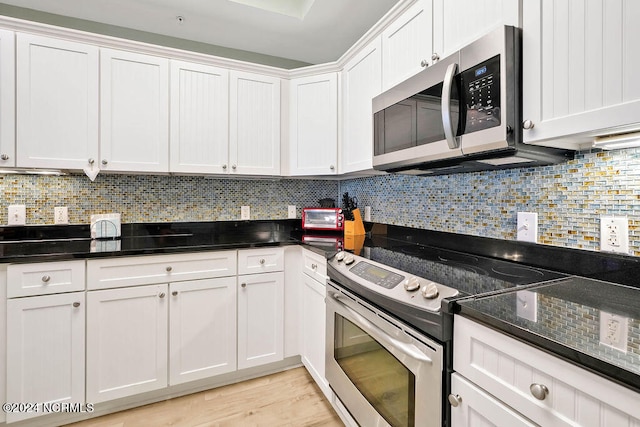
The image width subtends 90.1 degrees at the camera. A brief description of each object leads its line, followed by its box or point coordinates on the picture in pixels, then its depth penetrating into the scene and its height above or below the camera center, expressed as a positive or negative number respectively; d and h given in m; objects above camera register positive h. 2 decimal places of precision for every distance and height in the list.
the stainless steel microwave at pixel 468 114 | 1.05 +0.38
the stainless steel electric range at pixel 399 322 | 0.98 -0.41
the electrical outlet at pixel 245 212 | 2.62 -0.01
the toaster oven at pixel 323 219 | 2.51 -0.06
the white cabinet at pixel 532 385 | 0.60 -0.38
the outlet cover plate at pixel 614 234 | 1.07 -0.07
